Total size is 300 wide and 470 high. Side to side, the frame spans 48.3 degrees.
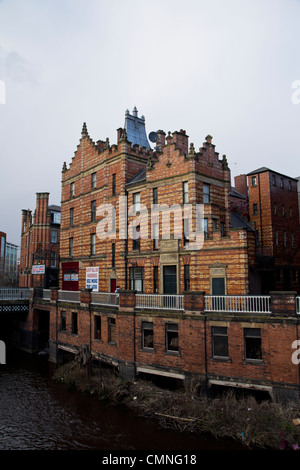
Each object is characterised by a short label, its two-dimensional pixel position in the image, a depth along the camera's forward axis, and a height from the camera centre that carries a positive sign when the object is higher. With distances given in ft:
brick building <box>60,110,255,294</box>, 74.79 +13.71
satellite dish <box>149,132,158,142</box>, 118.11 +48.13
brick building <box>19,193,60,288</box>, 153.24 +18.13
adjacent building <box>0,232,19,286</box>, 261.50 +18.12
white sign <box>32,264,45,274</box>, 121.80 +1.82
